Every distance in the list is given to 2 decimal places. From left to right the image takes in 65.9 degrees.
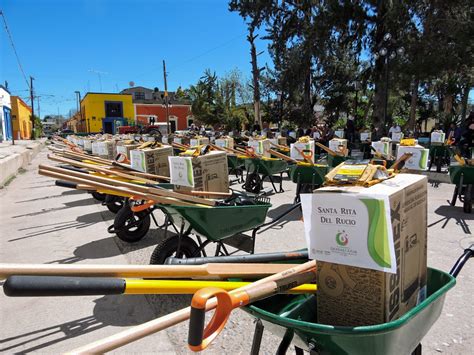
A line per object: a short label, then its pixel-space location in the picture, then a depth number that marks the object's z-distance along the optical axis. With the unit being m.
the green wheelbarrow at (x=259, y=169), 8.24
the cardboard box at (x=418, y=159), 5.83
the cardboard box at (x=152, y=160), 6.37
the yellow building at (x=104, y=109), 55.59
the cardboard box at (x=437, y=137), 11.35
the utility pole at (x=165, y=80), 34.75
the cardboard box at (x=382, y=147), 8.66
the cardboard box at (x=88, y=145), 14.62
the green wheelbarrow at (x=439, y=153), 10.97
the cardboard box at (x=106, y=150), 10.90
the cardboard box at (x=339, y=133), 16.08
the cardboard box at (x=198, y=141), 12.34
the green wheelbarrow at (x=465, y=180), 6.02
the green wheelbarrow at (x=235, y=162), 9.62
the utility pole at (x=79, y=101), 65.56
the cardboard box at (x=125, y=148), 8.79
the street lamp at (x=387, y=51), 17.32
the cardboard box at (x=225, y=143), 11.47
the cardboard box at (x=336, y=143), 9.47
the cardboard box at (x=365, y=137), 13.76
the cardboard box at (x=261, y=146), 9.61
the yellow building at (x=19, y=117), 43.59
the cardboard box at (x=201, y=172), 4.62
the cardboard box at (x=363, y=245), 1.51
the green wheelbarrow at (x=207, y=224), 3.29
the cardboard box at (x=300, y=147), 8.01
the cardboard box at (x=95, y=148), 11.32
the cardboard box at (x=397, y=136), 13.32
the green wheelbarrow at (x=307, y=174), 6.83
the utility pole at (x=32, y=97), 39.96
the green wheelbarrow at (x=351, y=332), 1.43
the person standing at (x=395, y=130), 14.62
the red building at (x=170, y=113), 58.53
